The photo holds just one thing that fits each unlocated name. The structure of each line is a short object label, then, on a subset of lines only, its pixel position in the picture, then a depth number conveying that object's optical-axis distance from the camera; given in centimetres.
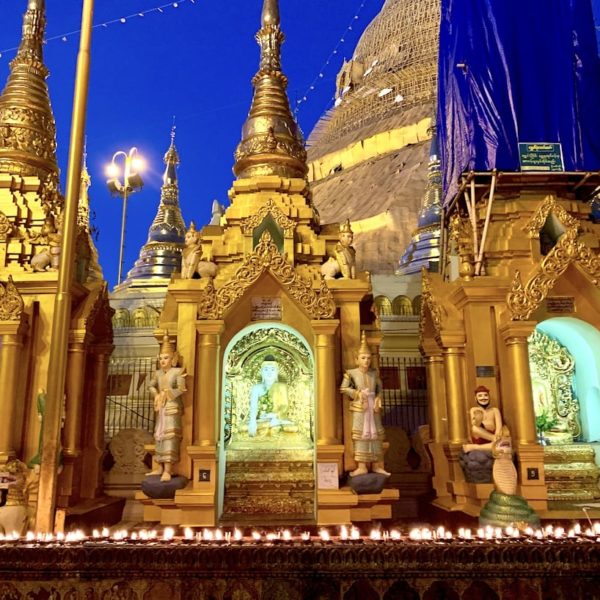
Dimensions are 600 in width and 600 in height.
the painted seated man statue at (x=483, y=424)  920
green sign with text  1136
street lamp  2623
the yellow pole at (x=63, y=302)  586
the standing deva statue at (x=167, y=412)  933
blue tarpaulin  1170
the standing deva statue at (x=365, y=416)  931
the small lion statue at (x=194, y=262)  1076
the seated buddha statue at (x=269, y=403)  1116
